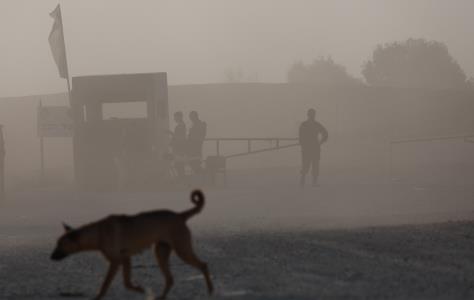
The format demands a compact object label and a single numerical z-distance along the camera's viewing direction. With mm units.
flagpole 31438
